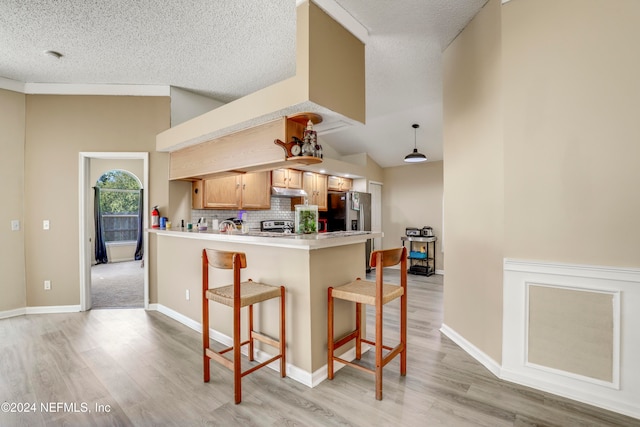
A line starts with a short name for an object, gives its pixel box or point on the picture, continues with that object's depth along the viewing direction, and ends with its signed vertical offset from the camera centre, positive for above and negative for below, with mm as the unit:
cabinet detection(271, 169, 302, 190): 5250 +644
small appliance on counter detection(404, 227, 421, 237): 6449 -413
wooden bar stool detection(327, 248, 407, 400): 2055 -616
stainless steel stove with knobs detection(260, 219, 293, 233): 5211 -228
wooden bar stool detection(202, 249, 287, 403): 2006 -621
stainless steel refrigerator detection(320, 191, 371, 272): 6135 +25
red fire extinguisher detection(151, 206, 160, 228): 3945 -81
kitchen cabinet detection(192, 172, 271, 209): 4227 +326
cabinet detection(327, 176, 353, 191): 6512 +678
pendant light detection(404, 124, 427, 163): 4961 +947
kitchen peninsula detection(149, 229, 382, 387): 2234 -543
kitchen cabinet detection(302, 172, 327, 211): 5852 +518
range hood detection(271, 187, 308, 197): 5195 +382
